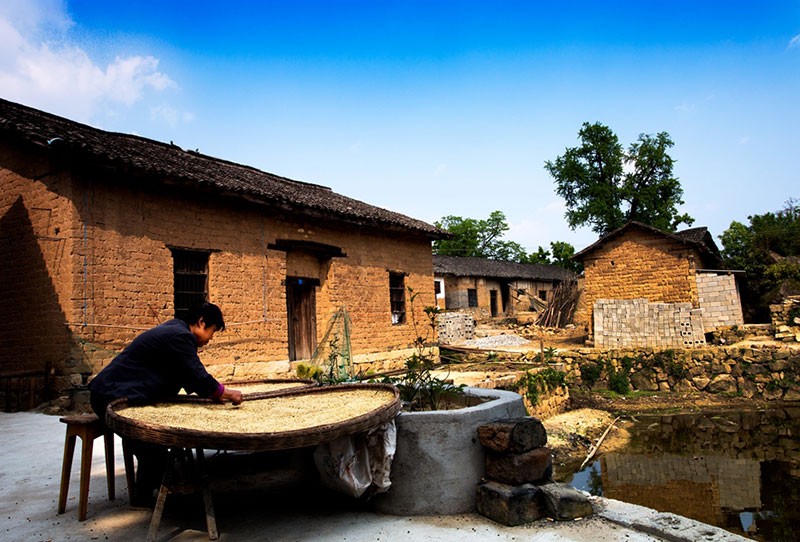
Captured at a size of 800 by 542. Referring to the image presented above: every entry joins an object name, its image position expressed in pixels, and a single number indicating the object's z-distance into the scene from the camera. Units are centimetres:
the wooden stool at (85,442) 284
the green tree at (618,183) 2744
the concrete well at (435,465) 312
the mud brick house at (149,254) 698
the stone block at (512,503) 290
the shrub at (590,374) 1278
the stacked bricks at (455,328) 1891
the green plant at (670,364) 1247
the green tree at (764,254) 1608
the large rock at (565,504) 291
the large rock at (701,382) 1218
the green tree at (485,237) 4012
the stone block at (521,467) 302
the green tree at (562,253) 3672
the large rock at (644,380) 1265
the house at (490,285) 2586
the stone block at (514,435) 303
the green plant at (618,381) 1243
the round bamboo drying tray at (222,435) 218
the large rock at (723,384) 1204
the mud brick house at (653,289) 1312
